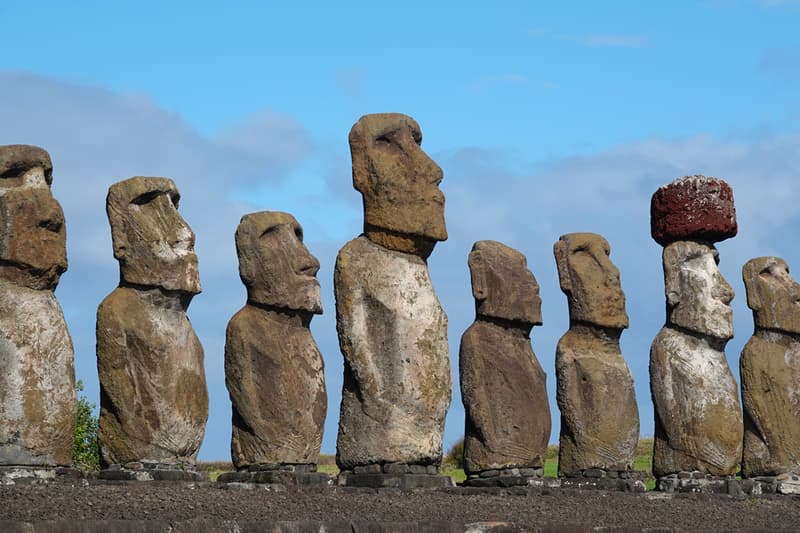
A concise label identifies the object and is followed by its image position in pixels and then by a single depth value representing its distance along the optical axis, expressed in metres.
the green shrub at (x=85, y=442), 31.00
